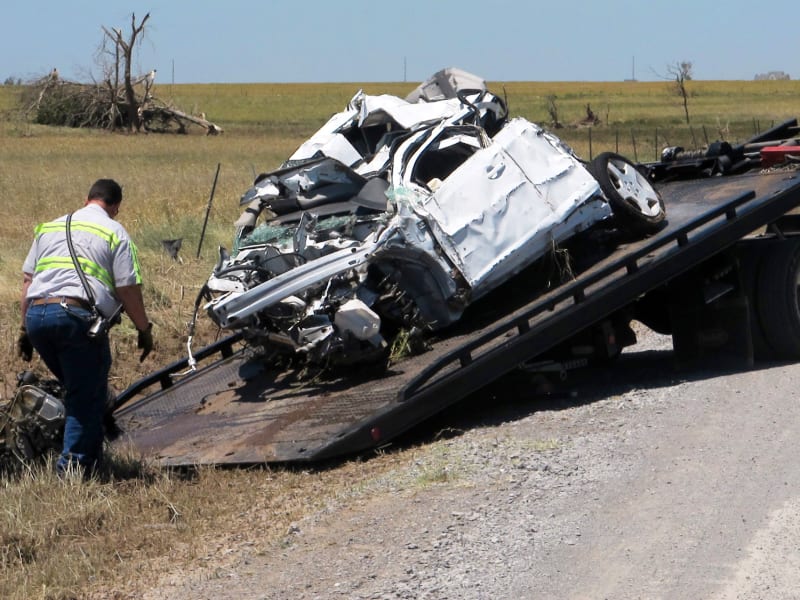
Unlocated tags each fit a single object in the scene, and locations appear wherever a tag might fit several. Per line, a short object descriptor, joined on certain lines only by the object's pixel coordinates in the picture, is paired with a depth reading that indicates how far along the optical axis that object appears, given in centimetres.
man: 1357
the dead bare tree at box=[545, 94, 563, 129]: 10506
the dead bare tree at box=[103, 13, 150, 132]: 11456
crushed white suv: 1595
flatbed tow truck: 1474
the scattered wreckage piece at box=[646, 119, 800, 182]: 2270
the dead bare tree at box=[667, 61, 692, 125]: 11921
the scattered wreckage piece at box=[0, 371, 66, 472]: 1442
